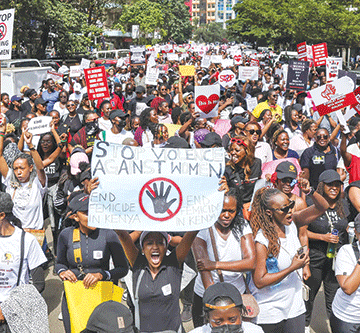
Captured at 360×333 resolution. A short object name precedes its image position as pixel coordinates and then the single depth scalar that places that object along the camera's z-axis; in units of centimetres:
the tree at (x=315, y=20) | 3084
